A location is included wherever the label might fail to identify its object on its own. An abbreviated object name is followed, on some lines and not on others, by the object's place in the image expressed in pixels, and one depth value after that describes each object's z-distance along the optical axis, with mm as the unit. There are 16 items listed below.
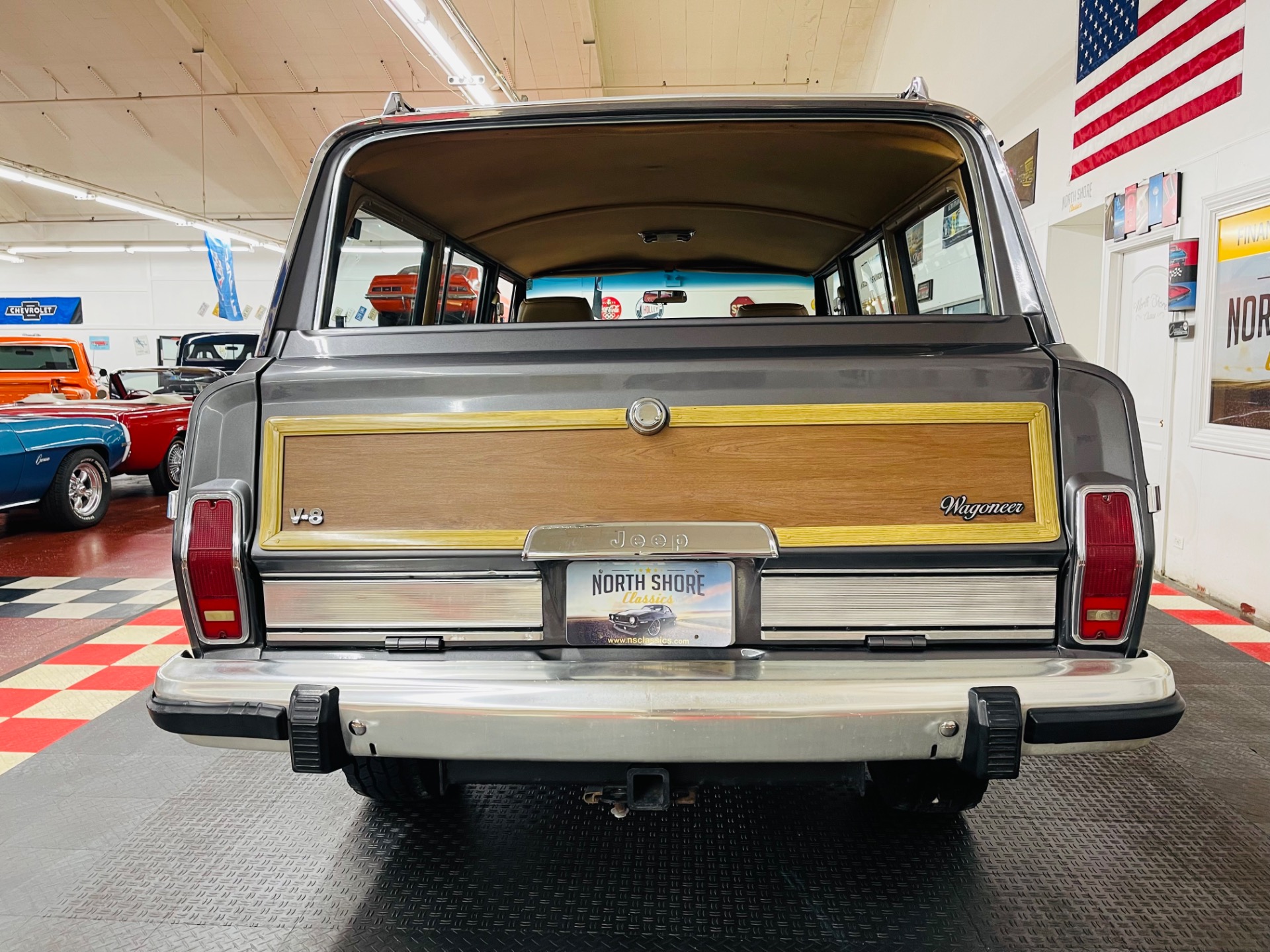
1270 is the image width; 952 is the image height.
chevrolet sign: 25125
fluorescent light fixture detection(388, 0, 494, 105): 7746
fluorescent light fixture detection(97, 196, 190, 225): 16234
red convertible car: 7441
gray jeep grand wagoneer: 1550
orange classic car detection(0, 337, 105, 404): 9492
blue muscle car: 6285
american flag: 4539
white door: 5254
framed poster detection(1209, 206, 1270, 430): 4305
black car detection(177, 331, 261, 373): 11641
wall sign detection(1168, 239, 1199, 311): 4855
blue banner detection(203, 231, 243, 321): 18109
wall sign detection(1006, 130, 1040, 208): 6887
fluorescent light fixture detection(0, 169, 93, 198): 14680
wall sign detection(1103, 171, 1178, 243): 4965
